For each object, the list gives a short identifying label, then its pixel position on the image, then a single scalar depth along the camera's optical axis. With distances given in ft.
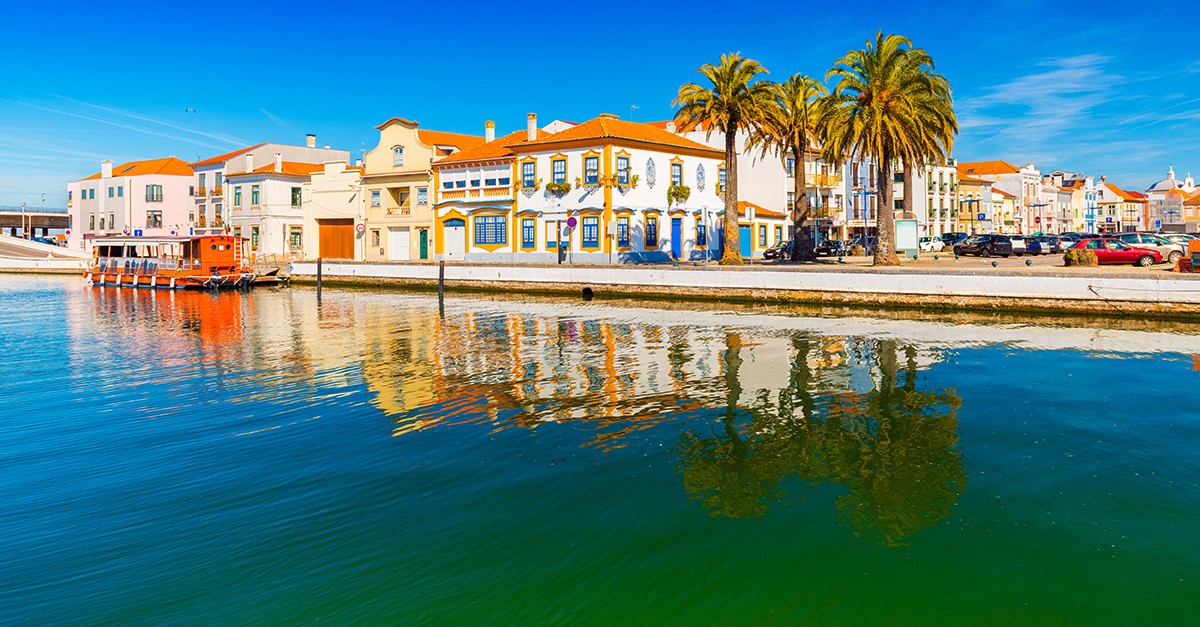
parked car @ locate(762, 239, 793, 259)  198.29
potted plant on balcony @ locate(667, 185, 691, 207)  190.39
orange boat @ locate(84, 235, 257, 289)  190.08
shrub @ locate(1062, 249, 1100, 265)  145.28
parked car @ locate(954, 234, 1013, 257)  211.20
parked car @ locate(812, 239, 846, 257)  209.05
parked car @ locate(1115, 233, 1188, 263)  156.83
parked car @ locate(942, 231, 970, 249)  267.68
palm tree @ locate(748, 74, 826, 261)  177.27
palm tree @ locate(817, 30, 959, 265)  143.33
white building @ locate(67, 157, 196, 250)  314.96
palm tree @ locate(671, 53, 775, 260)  156.04
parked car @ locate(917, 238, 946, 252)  252.75
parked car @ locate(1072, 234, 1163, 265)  152.05
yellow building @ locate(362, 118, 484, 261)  224.94
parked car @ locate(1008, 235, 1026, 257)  214.48
